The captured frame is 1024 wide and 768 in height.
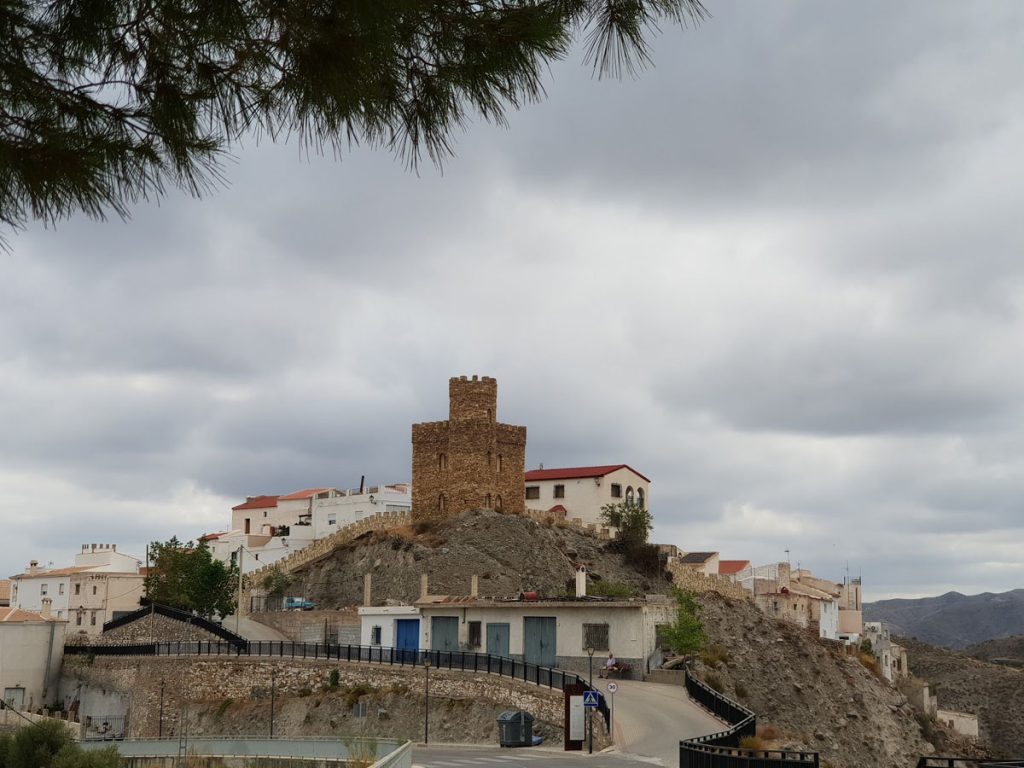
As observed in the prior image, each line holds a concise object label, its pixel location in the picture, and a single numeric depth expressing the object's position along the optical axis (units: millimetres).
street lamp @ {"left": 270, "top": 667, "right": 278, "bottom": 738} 47112
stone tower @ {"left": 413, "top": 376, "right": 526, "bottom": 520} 78938
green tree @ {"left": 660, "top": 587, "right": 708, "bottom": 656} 43844
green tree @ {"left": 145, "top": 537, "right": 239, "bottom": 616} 66438
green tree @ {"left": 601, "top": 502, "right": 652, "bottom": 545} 78312
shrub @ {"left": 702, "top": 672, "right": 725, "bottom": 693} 45750
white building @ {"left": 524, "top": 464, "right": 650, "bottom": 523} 84125
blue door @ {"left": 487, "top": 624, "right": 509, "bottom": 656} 46250
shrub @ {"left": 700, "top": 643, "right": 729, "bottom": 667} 50875
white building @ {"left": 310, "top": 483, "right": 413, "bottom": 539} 83375
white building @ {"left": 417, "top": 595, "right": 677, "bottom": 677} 43531
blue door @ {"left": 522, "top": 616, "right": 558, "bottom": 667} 44812
